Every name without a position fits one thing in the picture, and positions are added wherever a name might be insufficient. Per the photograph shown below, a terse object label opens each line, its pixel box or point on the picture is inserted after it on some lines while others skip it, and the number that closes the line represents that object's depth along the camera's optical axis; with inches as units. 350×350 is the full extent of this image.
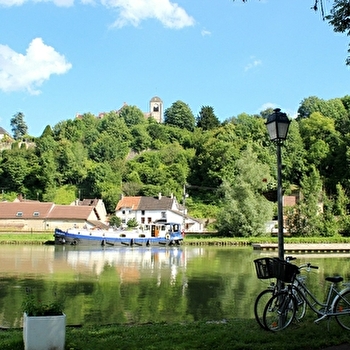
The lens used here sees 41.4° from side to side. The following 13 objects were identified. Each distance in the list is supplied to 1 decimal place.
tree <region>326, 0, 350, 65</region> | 376.5
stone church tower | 6742.1
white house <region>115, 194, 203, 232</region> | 2827.3
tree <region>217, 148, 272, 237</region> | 2117.4
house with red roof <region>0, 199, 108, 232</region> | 2509.8
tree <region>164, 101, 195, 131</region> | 4948.3
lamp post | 359.9
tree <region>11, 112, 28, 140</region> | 5930.1
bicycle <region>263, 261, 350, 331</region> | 325.7
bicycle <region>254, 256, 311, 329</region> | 325.1
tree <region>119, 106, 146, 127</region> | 4968.0
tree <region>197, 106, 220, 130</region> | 4611.2
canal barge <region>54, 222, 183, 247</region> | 1987.0
